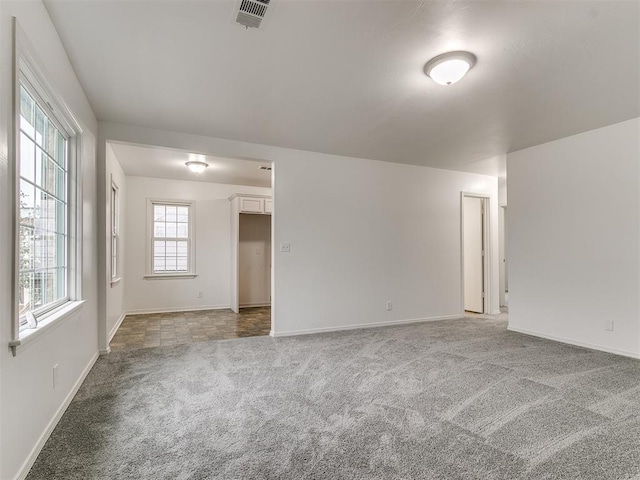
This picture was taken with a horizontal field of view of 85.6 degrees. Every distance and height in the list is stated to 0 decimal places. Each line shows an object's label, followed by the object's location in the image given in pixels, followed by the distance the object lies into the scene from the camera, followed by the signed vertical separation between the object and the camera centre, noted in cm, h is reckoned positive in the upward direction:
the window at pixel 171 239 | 648 +9
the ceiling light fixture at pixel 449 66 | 240 +127
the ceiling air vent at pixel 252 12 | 193 +134
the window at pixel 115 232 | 472 +18
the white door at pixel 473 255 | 624 -21
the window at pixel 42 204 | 171 +26
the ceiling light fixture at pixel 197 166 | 521 +119
